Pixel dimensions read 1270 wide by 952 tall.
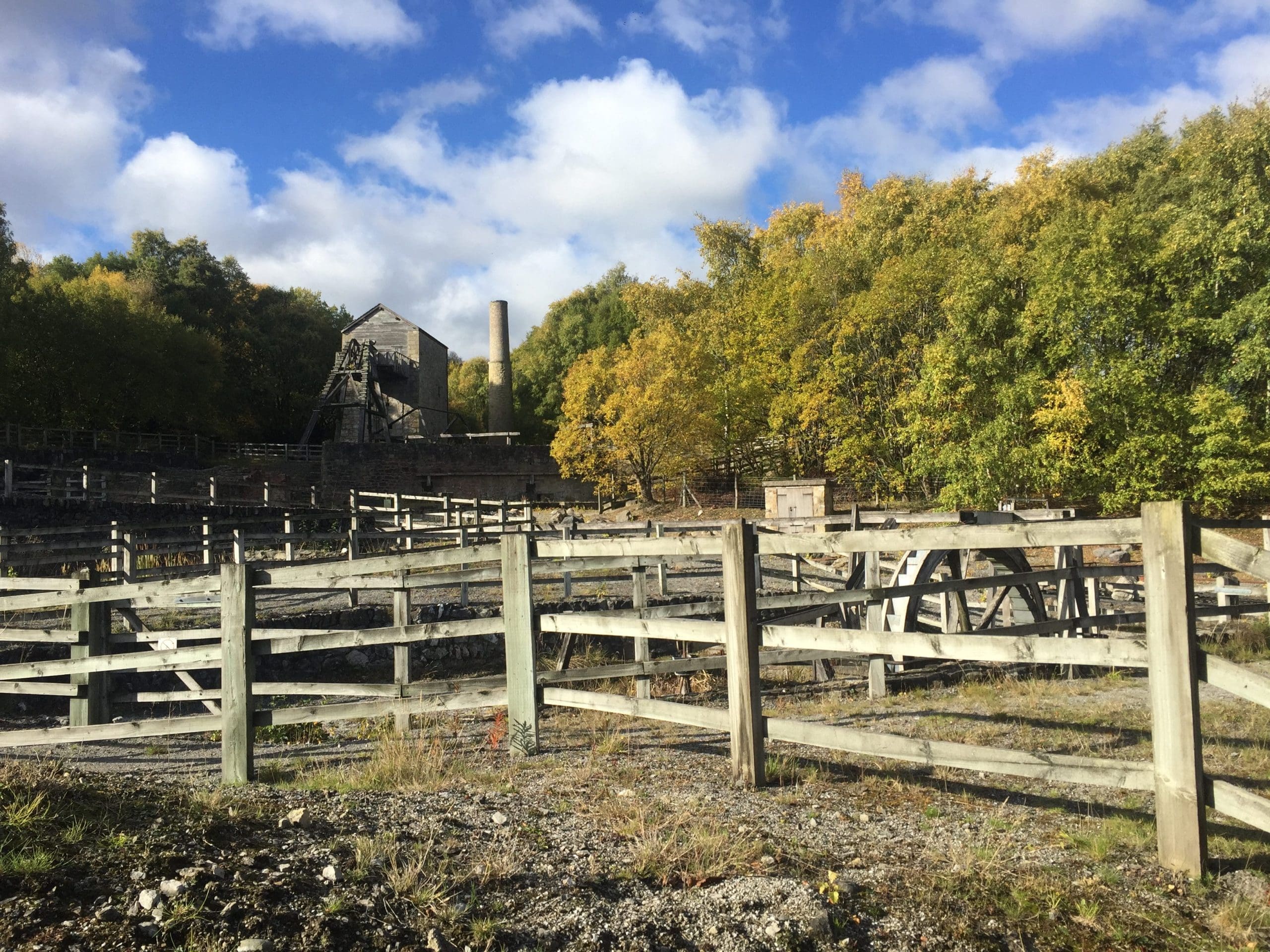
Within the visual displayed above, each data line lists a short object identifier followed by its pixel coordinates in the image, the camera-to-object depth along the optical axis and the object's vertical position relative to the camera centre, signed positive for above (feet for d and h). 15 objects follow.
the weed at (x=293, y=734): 24.18 -6.31
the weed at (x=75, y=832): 10.53 -3.81
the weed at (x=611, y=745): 17.78 -5.09
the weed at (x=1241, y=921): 9.25 -4.85
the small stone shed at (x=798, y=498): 88.84 -0.54
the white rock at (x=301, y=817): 11.87 -4.19
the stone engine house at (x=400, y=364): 152.76 +25.13
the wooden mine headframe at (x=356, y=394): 146.72 +19.66
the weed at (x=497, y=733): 19.16 -5.28
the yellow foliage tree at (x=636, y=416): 111.14 +10.70
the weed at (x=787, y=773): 15.10 -4.93
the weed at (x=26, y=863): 9.44 -3.73
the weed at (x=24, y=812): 10.57 -3.62
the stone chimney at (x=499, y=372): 158.51 +24.15
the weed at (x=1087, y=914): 9.59 -4.77
